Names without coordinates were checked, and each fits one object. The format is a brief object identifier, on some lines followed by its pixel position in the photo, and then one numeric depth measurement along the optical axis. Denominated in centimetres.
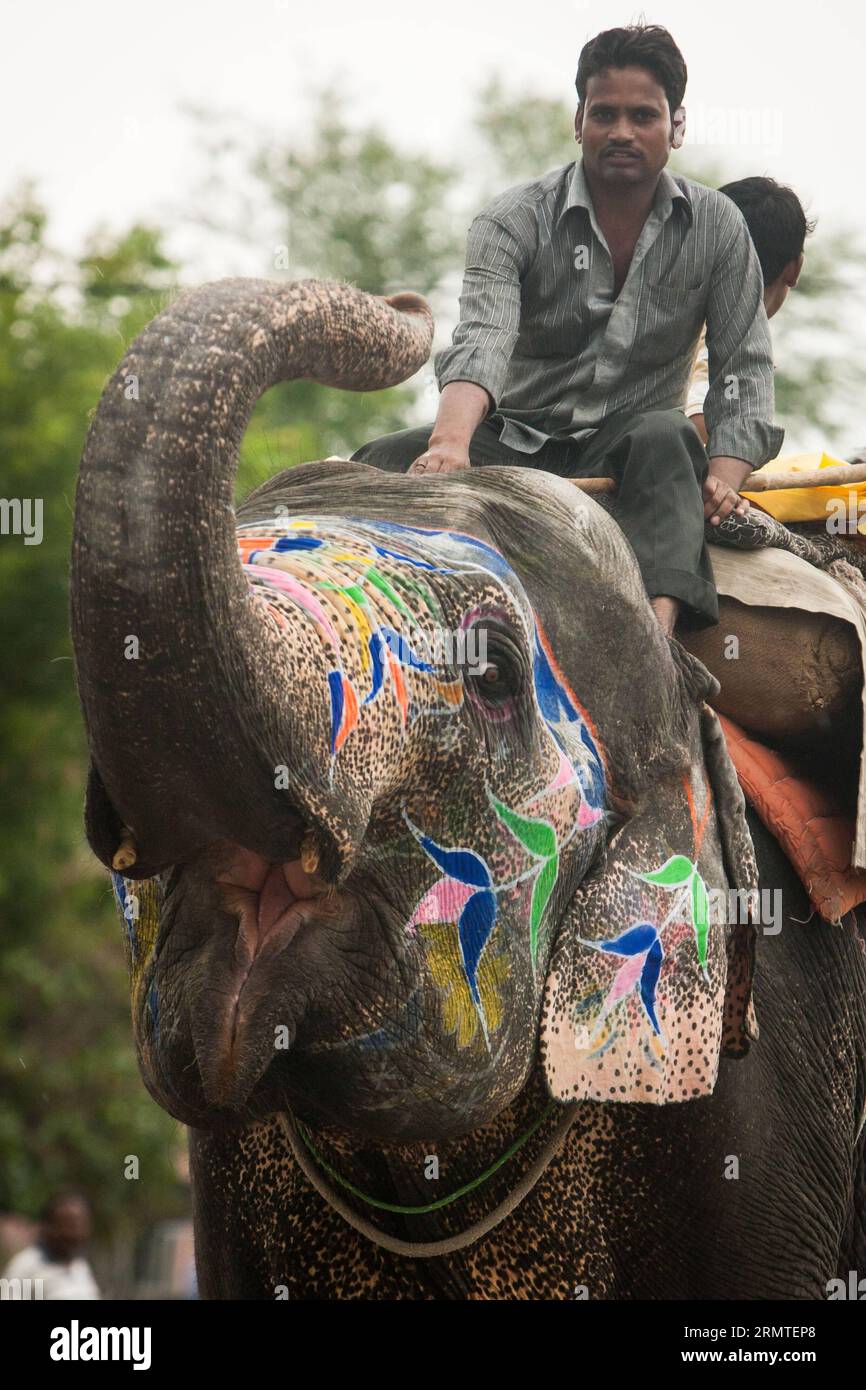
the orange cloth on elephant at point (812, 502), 355
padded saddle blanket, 322
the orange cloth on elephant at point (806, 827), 310
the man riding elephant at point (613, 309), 310
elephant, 198
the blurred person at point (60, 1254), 626
